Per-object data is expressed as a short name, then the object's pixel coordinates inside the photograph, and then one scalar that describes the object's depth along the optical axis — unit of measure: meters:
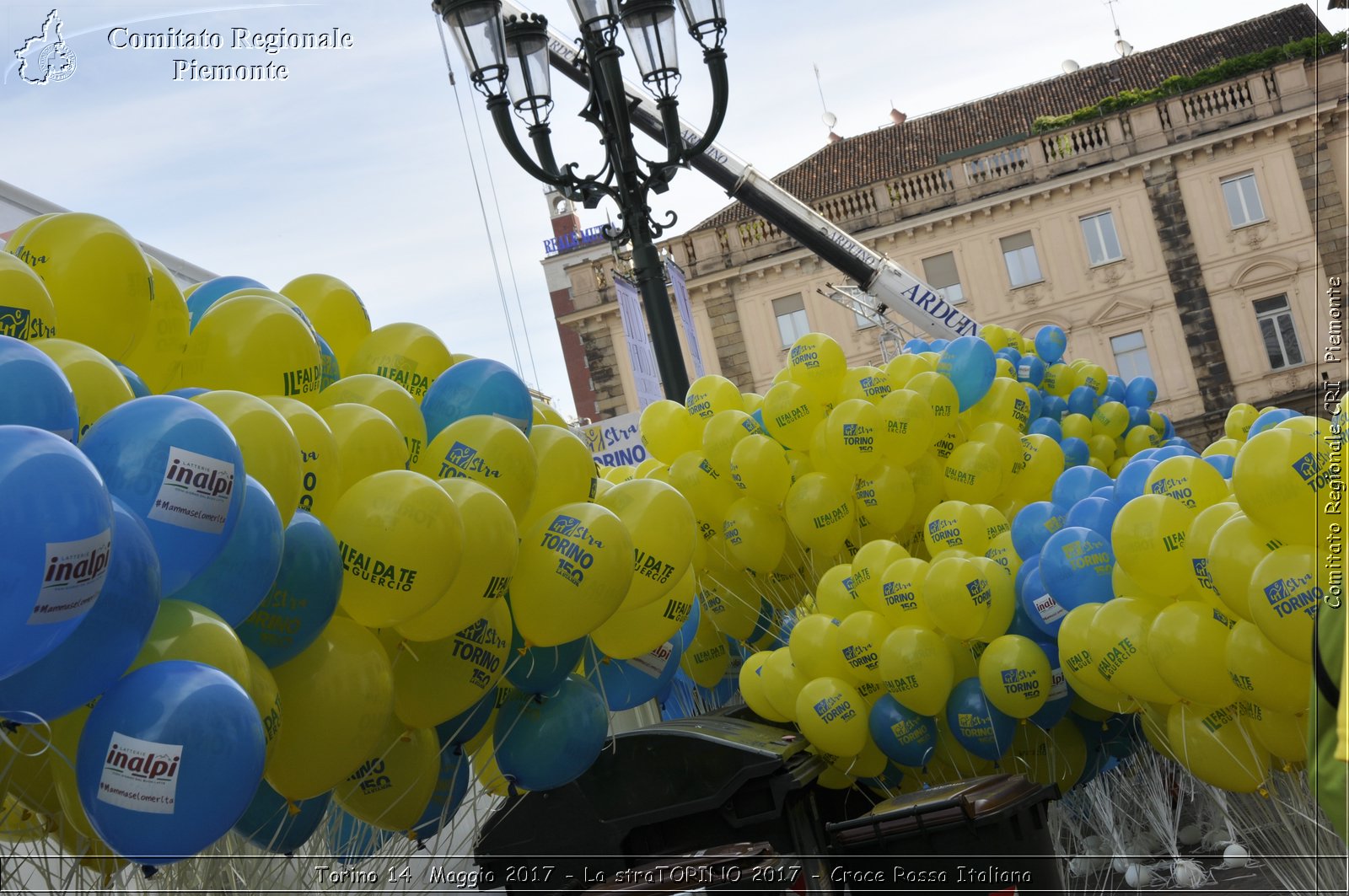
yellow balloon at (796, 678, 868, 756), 6.38
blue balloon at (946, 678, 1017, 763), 6.32
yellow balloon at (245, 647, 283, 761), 2.76
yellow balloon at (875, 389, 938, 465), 7.44
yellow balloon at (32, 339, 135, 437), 2.78
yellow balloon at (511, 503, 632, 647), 3.79
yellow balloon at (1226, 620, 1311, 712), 4.22
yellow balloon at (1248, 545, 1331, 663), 3.76
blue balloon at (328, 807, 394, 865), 4.02
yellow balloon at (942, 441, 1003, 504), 7.86
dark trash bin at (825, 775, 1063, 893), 5.38
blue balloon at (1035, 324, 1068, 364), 12.65
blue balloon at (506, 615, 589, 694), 4.19
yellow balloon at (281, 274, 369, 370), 4.26
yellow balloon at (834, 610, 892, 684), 6.46
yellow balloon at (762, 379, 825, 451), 7.62
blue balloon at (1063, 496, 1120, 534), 5.46
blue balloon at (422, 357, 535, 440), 4.05
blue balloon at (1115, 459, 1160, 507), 5.21
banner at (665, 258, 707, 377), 10.80
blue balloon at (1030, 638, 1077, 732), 6.23
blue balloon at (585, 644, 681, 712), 4.99
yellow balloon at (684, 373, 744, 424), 8.05
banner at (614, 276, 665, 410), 8.90
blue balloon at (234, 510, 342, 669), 2.95
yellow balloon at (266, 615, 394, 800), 3.08
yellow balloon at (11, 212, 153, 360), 3.17
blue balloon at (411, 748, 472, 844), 4.12
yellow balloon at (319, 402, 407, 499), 3.40
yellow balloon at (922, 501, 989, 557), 6.76
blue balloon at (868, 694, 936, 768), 6.48
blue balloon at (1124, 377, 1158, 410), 13.60
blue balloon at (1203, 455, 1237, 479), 5.38
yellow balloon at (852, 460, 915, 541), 7.59
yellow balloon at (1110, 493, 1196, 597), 4.63
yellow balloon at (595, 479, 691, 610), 4.26
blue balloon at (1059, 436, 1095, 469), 10.55
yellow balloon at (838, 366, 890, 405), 7.70
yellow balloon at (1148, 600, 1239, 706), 4.55
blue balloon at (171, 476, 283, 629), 2.69
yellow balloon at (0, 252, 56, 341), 2.88
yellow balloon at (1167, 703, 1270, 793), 4.78
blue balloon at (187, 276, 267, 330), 4.02
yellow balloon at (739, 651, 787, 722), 7.03
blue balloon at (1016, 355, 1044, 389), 11.30
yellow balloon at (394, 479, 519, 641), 3.38
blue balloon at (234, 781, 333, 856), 3.33
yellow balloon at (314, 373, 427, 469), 3.72
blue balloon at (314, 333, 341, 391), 3.85
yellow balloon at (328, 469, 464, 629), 3.14
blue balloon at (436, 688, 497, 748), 3.99
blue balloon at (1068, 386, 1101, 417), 12.05
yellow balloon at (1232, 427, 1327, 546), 3.79
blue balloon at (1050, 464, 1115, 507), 6.46
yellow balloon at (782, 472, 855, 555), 7.39
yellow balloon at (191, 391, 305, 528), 2.90
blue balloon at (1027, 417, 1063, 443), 10.70
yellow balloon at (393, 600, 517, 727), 3.63
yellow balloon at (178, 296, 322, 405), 3.41
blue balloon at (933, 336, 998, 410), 8.27
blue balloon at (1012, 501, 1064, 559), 6.33
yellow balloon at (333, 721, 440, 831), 3.67
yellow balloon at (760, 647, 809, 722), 6.76
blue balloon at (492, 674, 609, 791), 4.24
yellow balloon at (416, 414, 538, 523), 3.73
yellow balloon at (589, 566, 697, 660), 4.47
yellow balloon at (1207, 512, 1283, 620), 3.99
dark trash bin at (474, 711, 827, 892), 5.91
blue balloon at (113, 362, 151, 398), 3.08
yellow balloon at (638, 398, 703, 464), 7.86
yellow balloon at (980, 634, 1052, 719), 6.05
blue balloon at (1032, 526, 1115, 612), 5.45
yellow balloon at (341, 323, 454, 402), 4.20
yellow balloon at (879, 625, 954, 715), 6.20
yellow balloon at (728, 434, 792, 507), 7.47
